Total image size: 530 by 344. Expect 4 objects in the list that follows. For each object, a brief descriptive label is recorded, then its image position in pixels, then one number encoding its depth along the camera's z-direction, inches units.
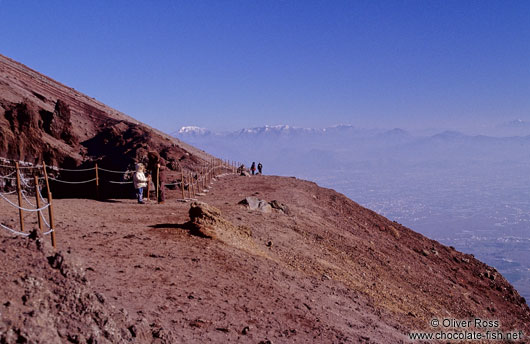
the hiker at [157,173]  621.0
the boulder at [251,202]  622.8
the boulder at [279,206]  669.9
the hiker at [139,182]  604.1
